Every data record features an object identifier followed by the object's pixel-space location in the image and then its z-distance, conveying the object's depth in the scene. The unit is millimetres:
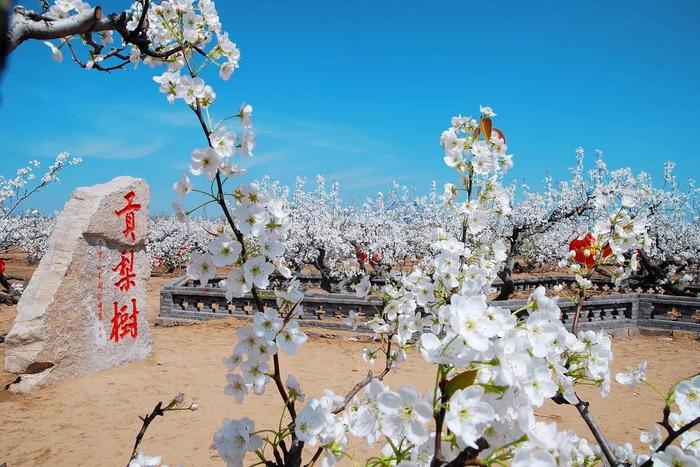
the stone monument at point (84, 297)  5168
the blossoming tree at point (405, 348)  802
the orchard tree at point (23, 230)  10148
